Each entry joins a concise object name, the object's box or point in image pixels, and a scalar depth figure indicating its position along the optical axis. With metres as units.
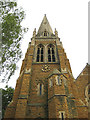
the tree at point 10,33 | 8.58
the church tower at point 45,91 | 10.12
